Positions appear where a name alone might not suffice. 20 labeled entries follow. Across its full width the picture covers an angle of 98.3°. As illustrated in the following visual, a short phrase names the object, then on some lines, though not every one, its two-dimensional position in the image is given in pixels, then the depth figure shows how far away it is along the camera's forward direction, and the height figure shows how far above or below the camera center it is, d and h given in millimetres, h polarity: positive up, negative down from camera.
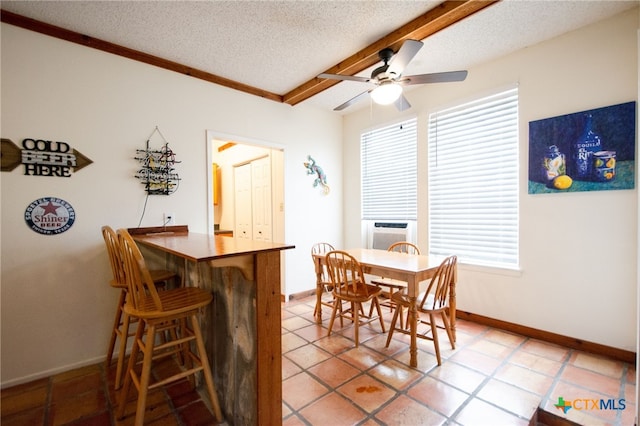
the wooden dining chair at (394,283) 2848 -824
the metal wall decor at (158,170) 2613 +392
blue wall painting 2170 +463
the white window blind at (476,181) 2807 +280
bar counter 1387 -636
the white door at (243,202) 4625 +127
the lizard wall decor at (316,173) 4059 +534
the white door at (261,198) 4109 +172
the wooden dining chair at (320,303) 2957 -1115
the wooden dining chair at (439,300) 2195 -796
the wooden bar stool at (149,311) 1438 -543
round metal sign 2113 -31
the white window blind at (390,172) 3672 +497
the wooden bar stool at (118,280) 1815 -529
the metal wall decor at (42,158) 2039 +420
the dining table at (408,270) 2172 -529
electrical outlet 2766 -89
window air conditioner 3697 -362
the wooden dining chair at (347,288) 2473 -778
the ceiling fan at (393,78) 2092 +1033
